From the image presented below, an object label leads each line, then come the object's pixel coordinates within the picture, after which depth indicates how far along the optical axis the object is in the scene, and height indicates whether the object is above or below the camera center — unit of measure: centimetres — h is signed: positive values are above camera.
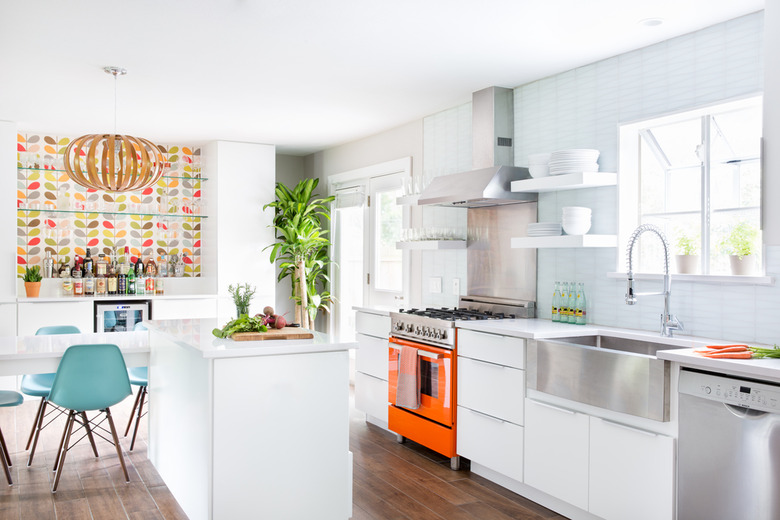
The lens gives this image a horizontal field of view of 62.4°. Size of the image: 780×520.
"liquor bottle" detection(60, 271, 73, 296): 628 -35
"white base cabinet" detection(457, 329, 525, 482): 350 -85
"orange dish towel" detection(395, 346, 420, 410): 423 -86
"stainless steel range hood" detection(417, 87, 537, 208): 423 +67
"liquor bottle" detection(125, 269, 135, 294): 648 -33
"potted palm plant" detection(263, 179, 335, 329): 675 +7
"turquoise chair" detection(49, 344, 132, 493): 346 -71
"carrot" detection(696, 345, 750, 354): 262 -39
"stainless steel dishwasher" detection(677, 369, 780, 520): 235 -75
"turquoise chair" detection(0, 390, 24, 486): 365 -88
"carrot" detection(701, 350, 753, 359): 253 -40
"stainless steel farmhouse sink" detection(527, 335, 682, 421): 274 -56
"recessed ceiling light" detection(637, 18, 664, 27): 319 +115
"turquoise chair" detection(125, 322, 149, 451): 434 -89
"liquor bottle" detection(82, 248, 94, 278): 642 -14
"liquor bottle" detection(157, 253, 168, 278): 689 -19
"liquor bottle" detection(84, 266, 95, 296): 630 -34
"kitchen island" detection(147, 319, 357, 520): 273 -79
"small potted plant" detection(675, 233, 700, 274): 335 -2
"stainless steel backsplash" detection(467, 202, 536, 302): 436 -2
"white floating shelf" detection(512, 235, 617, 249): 363 +7
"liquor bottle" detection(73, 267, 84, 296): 628 -36
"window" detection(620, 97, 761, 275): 324 +40
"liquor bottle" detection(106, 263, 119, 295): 637 -33
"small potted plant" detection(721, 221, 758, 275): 309 +3
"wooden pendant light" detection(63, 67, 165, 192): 416 +56
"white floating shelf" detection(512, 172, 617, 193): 363 +41
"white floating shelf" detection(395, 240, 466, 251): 478 +6
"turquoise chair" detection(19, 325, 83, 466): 402 -88
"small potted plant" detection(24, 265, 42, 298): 597 -30
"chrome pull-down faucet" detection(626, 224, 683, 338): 325 -21
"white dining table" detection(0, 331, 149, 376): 350 -57
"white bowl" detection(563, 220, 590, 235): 373 +14
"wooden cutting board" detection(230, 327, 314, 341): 298 -39
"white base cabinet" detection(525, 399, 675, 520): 273 -98
